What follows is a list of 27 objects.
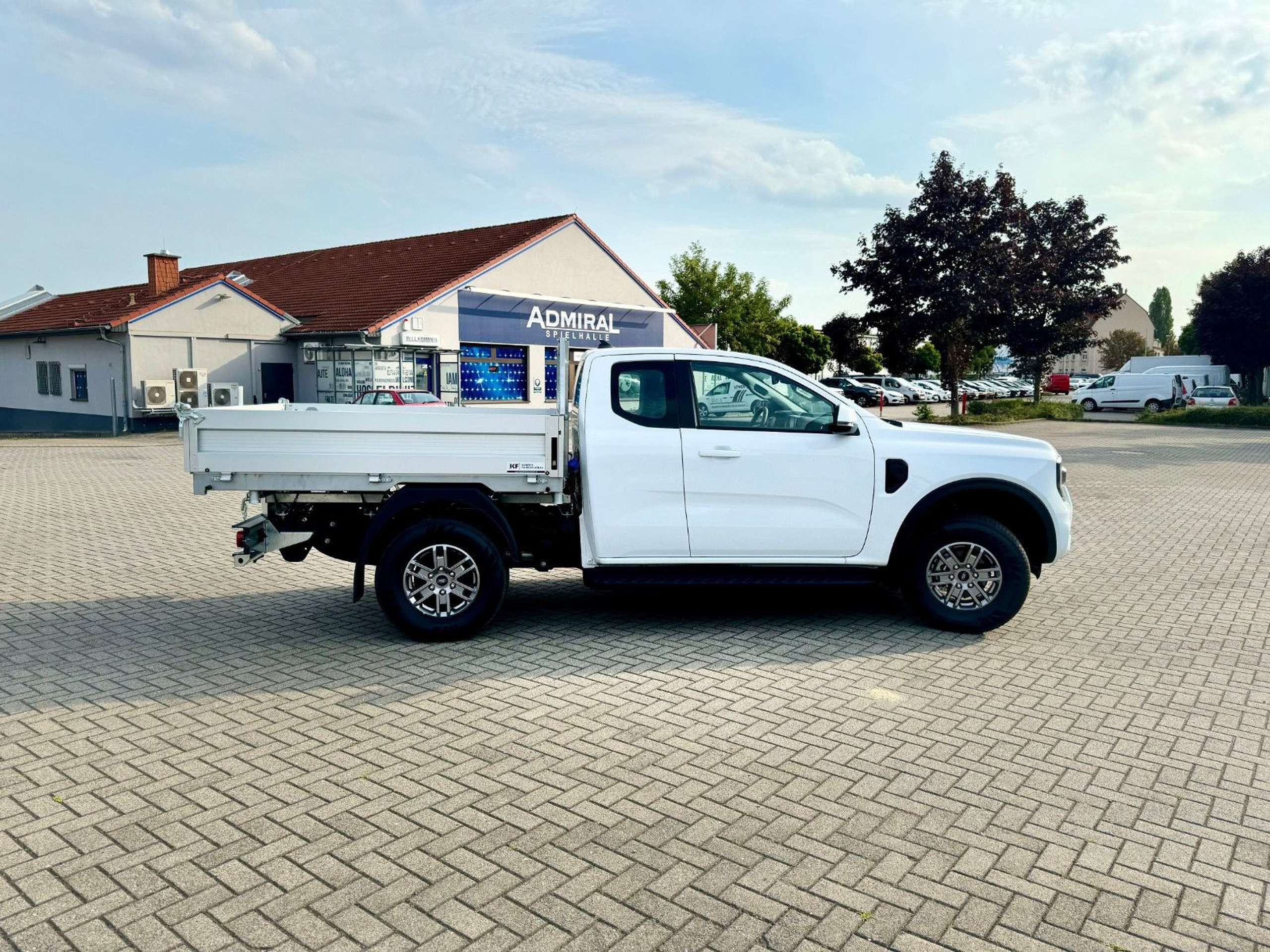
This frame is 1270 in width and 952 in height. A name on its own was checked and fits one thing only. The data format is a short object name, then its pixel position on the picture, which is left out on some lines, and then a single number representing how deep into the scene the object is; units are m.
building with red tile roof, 28.86
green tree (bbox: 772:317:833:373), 62.16
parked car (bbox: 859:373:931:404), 54.94
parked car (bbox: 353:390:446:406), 22.95
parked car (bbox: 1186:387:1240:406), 41.38
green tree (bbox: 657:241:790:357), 60.59
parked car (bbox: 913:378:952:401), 57.59
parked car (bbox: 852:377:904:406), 51.72
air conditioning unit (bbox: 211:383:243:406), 28.11
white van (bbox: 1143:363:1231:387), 46.41
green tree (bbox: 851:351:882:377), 64.88
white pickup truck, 6.24
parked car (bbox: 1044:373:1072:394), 67.25
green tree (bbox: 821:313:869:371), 36.97
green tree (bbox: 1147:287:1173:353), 132.75
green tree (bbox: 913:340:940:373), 70.38
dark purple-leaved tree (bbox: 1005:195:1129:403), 35.31
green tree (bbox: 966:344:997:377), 82.12
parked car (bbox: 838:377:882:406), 48.06
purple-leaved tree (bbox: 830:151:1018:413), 33.88
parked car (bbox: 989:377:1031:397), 65.50
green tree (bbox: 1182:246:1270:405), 46.88
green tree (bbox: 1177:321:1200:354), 64.14
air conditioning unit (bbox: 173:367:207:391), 28.41
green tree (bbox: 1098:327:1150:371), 90.62
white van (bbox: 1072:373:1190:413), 41.84
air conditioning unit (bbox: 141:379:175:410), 27.92
